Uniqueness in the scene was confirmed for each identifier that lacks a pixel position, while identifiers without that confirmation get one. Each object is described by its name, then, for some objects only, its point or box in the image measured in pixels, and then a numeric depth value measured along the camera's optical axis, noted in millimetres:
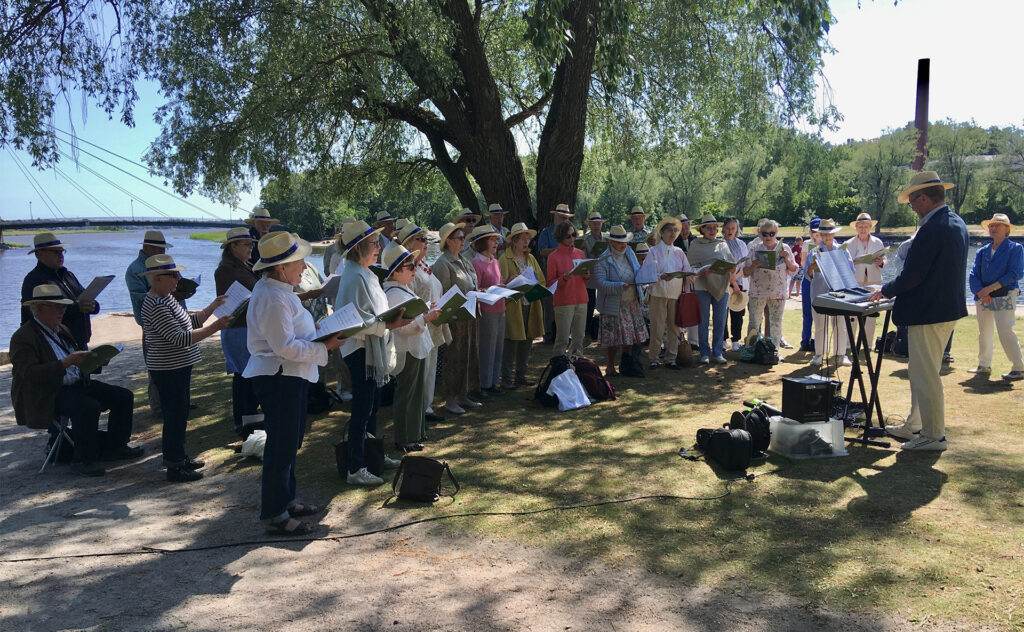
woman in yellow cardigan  8586
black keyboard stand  6117
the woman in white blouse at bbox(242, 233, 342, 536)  4324
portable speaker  5770
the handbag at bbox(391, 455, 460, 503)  5121
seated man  5781
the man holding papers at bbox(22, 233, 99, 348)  6883
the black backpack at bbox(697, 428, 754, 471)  5523
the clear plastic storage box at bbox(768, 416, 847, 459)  5824
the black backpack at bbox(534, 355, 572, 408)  7820
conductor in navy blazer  5625
